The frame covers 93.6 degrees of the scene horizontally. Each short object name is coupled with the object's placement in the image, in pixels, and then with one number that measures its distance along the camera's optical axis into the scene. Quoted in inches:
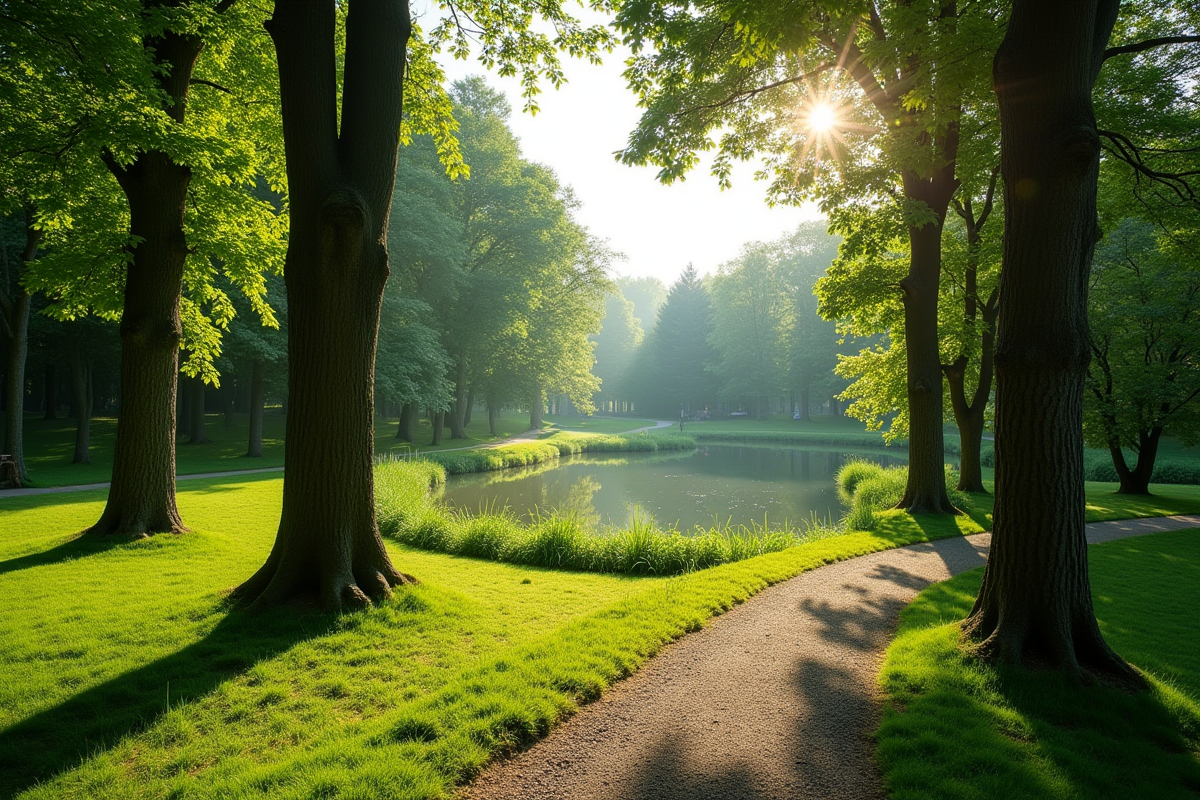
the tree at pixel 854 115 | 273.0
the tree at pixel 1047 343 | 156.6
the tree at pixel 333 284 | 201.6
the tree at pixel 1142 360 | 541.0
